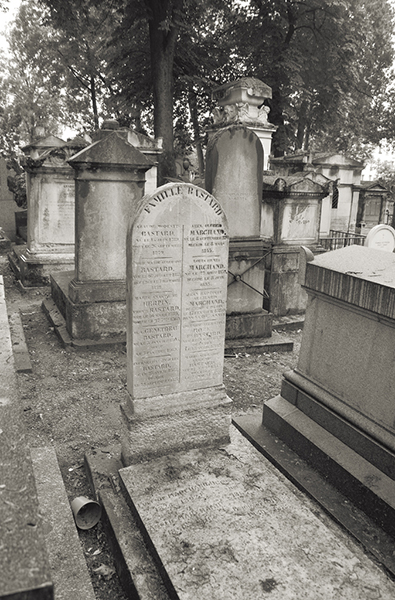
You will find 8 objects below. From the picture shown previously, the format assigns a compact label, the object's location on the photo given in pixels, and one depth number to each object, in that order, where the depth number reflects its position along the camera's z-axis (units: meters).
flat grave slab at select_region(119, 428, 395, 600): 2.49
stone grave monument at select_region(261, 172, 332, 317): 8.02
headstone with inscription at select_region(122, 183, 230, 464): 3.41
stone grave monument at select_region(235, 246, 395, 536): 3.39
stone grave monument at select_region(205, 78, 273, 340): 6.46
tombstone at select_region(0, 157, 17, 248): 13.47
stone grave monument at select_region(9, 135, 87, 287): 9.49
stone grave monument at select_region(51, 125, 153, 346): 6.32
